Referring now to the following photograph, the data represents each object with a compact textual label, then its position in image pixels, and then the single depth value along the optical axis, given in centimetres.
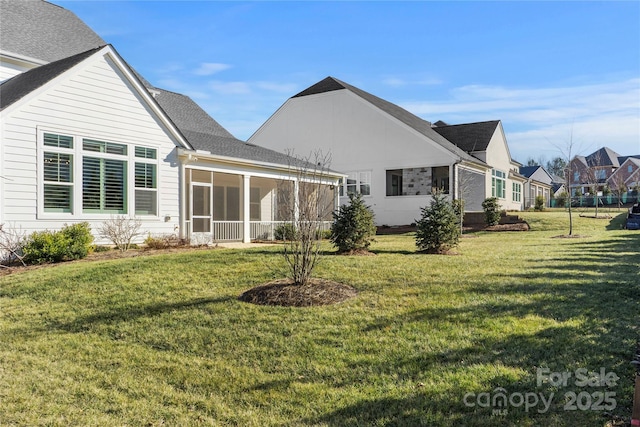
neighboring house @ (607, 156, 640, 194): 6281
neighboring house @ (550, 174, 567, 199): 6675
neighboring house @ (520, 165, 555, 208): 4327
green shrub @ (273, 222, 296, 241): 1679
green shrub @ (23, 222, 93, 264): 1012
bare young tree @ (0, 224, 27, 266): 1021
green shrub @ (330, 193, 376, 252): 1034
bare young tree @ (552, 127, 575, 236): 2033
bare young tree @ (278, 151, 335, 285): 665
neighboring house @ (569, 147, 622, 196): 6500
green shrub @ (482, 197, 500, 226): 2180
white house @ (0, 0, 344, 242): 1066
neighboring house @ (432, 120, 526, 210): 2869
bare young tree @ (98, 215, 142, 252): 1175
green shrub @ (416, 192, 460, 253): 1074
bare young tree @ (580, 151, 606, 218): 6382
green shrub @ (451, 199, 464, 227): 1757
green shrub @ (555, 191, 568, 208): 4700
